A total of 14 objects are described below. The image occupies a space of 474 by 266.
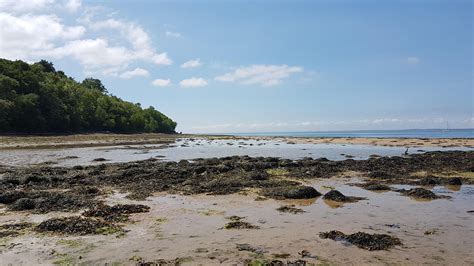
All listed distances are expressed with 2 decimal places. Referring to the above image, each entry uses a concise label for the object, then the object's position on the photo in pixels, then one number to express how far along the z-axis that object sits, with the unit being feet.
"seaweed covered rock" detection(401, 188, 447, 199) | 38.58
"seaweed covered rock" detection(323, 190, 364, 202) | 36.87
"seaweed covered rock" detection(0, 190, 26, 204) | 35.04
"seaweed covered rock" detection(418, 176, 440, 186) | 47.87
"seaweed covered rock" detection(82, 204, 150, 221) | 29.27
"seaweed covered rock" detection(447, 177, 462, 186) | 47.52
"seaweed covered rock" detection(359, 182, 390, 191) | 44.05
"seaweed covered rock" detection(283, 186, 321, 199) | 38.09
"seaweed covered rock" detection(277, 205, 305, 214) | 32.07
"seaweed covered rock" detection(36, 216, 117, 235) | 25.31
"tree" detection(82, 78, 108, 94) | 444.55
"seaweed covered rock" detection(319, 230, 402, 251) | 22.39
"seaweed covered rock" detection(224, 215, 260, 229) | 26.78
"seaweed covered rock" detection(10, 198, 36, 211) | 32.42
